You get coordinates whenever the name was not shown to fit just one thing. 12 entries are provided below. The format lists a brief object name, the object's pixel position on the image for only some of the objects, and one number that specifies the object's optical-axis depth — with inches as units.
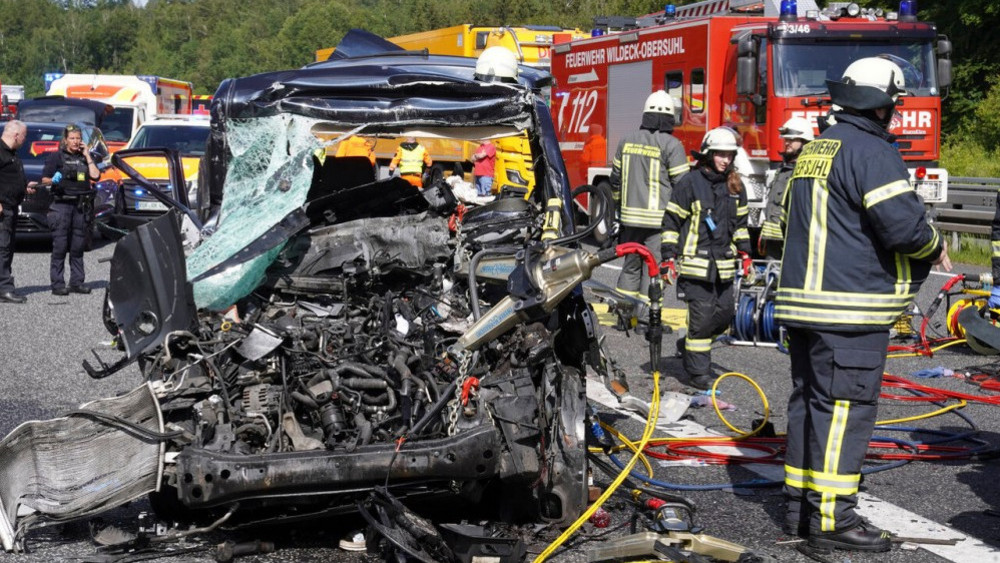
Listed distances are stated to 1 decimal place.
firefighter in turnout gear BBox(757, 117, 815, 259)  414.0
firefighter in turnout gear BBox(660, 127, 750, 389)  327.9
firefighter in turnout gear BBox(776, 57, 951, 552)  192.5
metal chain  185.5
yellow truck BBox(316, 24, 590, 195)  692.7
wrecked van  183.9
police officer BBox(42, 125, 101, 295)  503.2
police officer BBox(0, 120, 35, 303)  479.2
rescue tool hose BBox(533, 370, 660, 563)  186.1
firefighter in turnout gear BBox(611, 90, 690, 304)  411.5
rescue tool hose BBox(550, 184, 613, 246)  211.8
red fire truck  541.6
